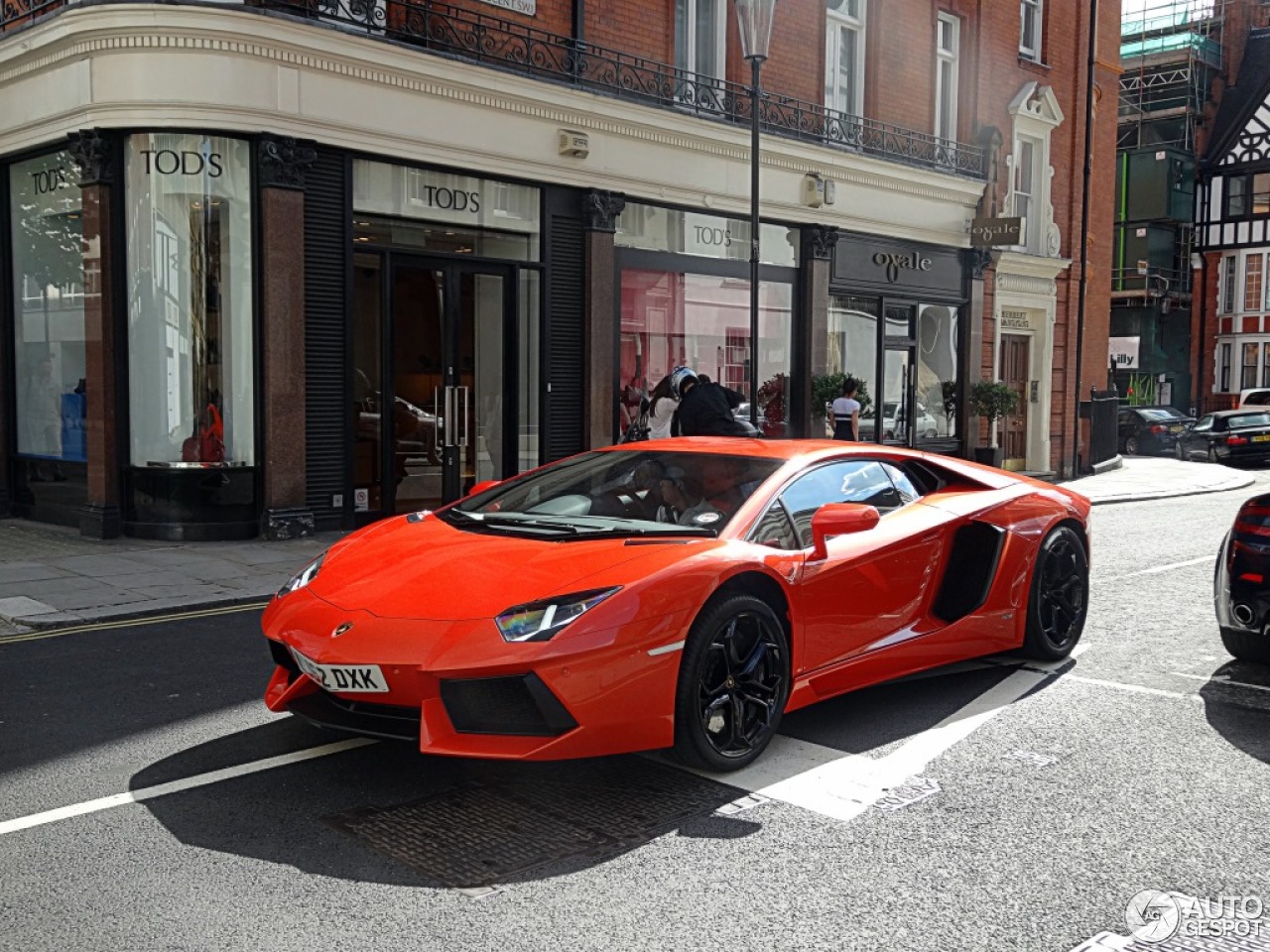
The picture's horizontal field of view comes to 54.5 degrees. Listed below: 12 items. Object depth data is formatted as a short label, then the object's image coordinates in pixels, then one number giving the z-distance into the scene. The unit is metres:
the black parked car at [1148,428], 34.84
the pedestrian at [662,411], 15.72
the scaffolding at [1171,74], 48.75
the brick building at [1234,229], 49.12
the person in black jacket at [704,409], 11.55
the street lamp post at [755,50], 12.69
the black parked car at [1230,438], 30.50
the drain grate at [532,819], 3.99
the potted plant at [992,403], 21.45
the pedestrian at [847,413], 17.58
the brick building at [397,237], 12.01
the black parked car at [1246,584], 6.21
